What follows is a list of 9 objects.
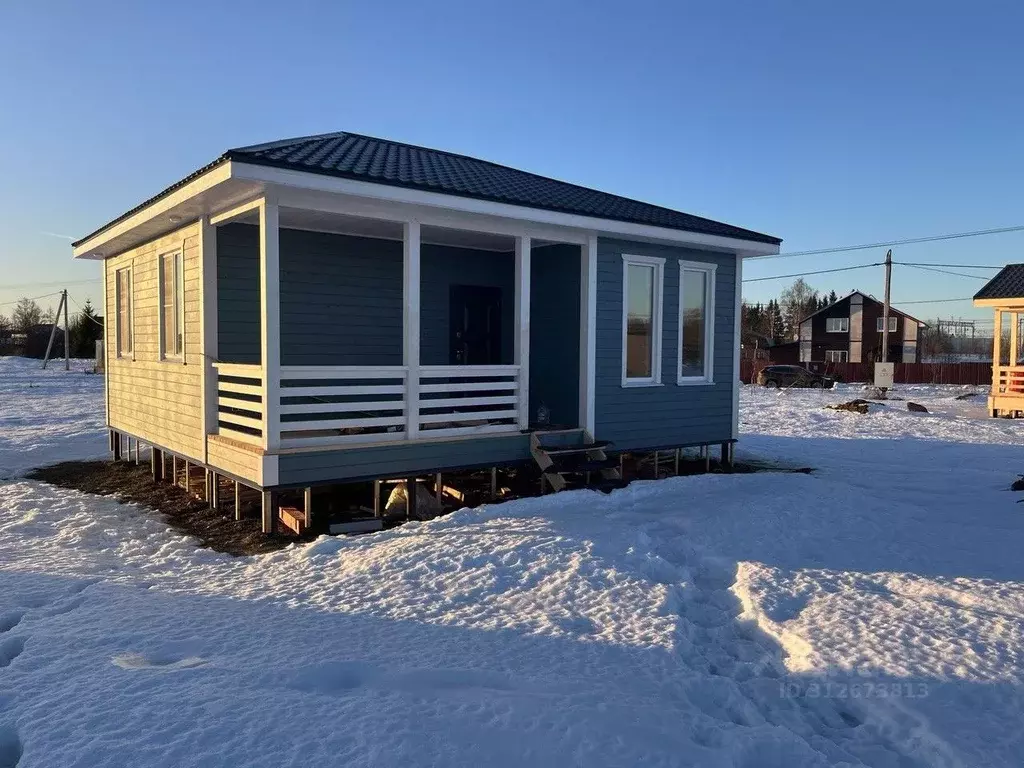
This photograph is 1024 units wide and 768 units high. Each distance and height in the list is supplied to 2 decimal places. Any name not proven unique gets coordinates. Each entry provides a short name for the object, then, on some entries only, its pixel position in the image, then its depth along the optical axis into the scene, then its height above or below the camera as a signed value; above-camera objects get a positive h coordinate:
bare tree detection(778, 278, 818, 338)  82.72 +5.94
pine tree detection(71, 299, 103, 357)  49.81 +0.92
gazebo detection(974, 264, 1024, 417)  19.41 +0.76
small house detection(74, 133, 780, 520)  7.08 +0.50
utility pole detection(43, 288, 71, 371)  42.24 +2.55
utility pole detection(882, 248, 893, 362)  28.11 +1.84
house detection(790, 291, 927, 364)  50.41 +1.49
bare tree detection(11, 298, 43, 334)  70.61 +3.33
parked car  33.28 -1.09
